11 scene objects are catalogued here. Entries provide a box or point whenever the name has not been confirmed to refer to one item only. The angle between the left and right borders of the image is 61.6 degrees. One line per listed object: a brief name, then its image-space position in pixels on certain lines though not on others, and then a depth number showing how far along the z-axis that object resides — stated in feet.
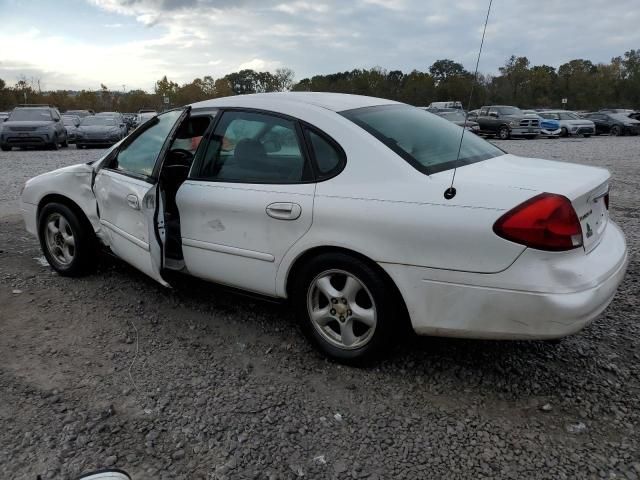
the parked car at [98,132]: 66.44
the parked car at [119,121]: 72.07
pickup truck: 88.74
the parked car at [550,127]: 93.09
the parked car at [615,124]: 98.41
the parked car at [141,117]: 82.22
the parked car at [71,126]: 69.82
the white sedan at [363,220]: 8.30
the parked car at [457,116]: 76.48
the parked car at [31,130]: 62.03
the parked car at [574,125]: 95.14
